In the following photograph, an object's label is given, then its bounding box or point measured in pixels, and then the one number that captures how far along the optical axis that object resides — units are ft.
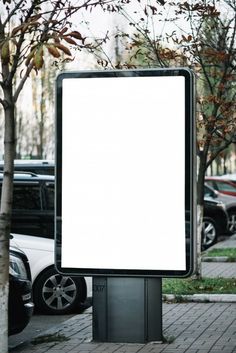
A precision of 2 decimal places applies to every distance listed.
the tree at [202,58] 47.06
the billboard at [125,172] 29.45
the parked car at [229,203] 91.94
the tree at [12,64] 26.06
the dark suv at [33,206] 50.67
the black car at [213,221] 80.59
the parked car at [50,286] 40.29
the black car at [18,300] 30.71
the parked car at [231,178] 96.48
